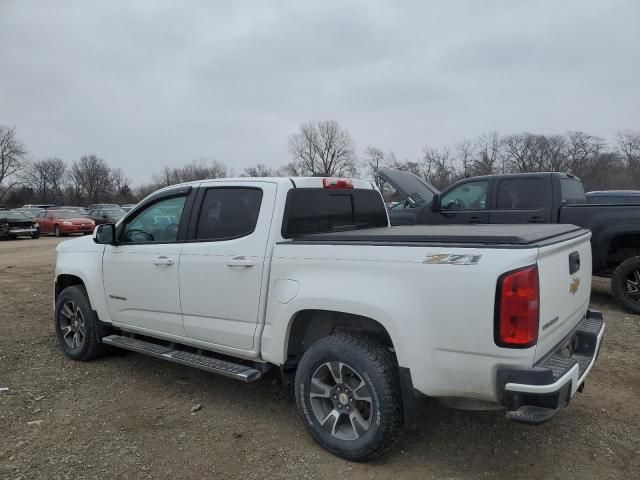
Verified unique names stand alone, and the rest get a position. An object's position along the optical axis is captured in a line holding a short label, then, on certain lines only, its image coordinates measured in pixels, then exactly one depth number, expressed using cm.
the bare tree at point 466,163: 7680
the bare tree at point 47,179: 8912
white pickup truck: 259
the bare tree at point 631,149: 7356
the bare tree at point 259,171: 7162
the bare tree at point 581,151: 7588
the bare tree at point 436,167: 7124
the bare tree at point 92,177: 9675
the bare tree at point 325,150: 9106
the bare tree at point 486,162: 7569
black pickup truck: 670
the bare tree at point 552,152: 7831
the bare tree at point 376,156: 8244
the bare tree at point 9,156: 8494
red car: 2573
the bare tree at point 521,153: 8031
